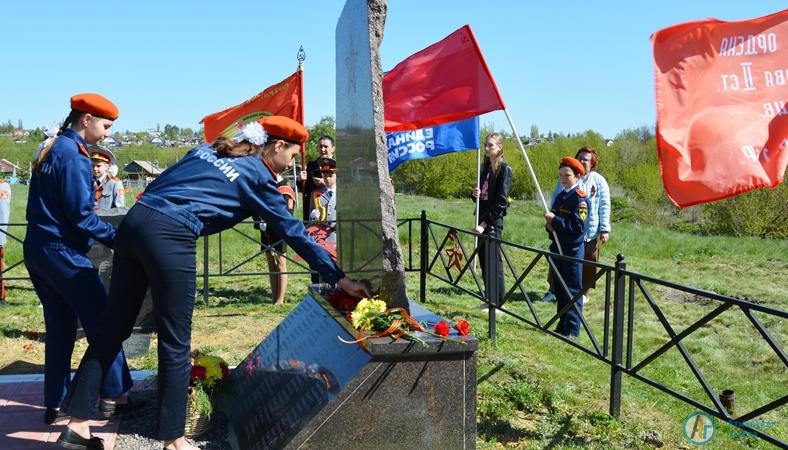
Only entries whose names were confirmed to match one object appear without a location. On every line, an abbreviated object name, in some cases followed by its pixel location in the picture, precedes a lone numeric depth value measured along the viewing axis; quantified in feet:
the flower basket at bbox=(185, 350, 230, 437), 12.29
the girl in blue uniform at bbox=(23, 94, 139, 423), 11.56
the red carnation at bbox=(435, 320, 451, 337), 10.84
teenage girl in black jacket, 24.27
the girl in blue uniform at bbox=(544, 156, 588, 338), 20.92
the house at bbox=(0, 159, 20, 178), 257.73
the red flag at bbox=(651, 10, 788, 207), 13.76
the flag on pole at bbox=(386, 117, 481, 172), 25.49
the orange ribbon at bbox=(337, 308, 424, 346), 10.70
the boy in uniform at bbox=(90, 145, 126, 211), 24.79
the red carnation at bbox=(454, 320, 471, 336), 11.03
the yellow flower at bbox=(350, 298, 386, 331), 11.06
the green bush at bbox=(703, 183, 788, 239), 55.72
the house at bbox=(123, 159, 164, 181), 229.45
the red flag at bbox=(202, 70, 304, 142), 27.37
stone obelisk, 11.35
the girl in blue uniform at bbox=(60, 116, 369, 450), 10.16
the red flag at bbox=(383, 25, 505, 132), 21.03
